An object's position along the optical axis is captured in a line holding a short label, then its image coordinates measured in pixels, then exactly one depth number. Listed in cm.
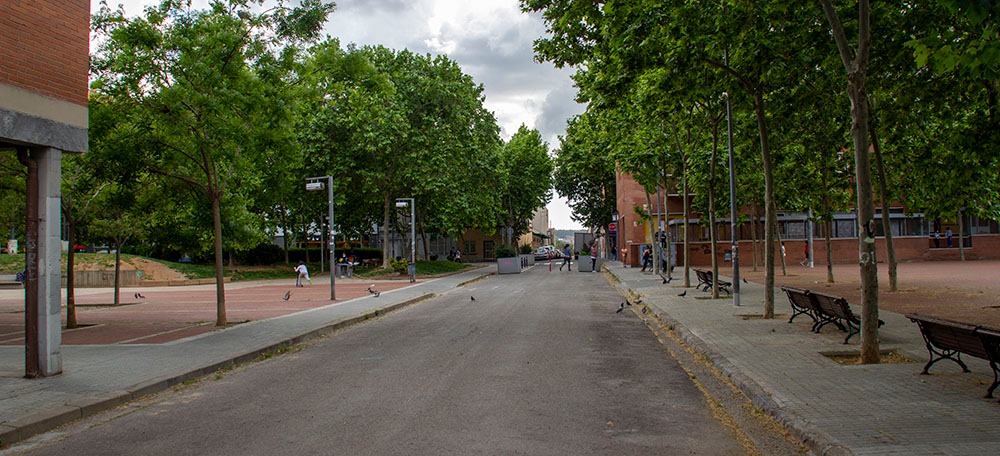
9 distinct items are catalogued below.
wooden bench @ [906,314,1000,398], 631
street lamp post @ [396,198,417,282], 3318
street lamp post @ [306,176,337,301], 1955
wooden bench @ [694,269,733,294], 2122
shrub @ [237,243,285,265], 4728
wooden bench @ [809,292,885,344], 1014
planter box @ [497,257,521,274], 4297
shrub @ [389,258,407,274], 3788
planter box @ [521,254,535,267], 5517
